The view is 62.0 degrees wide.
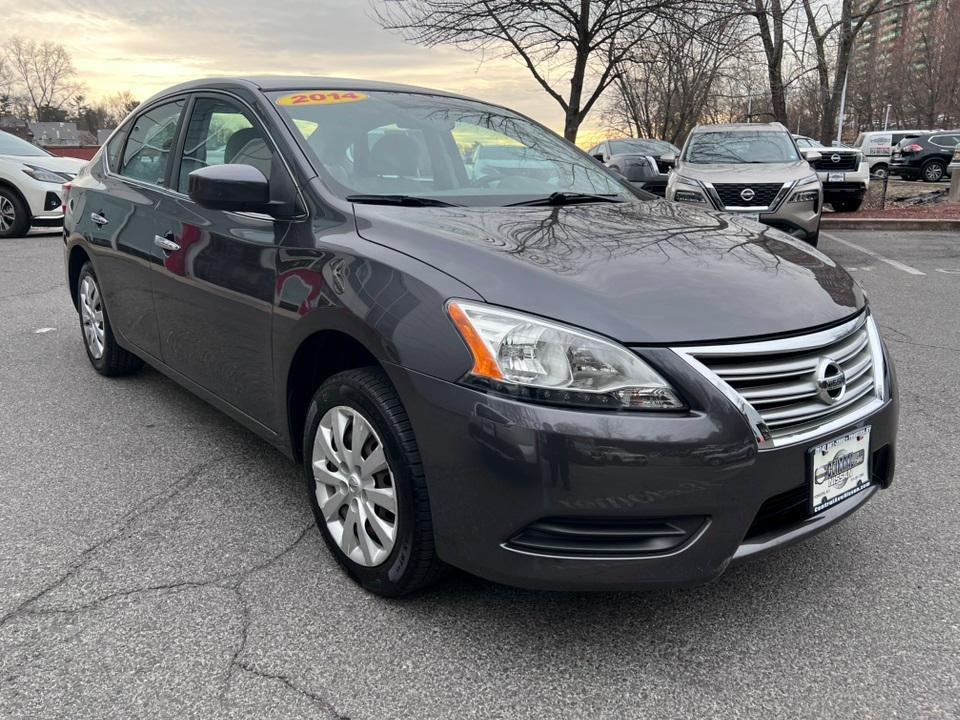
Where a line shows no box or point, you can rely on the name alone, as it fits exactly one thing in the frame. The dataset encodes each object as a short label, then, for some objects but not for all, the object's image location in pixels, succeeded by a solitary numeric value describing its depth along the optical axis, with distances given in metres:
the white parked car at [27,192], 11.09
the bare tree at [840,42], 18.50
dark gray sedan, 1.94
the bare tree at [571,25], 15.24
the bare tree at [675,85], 16.53
